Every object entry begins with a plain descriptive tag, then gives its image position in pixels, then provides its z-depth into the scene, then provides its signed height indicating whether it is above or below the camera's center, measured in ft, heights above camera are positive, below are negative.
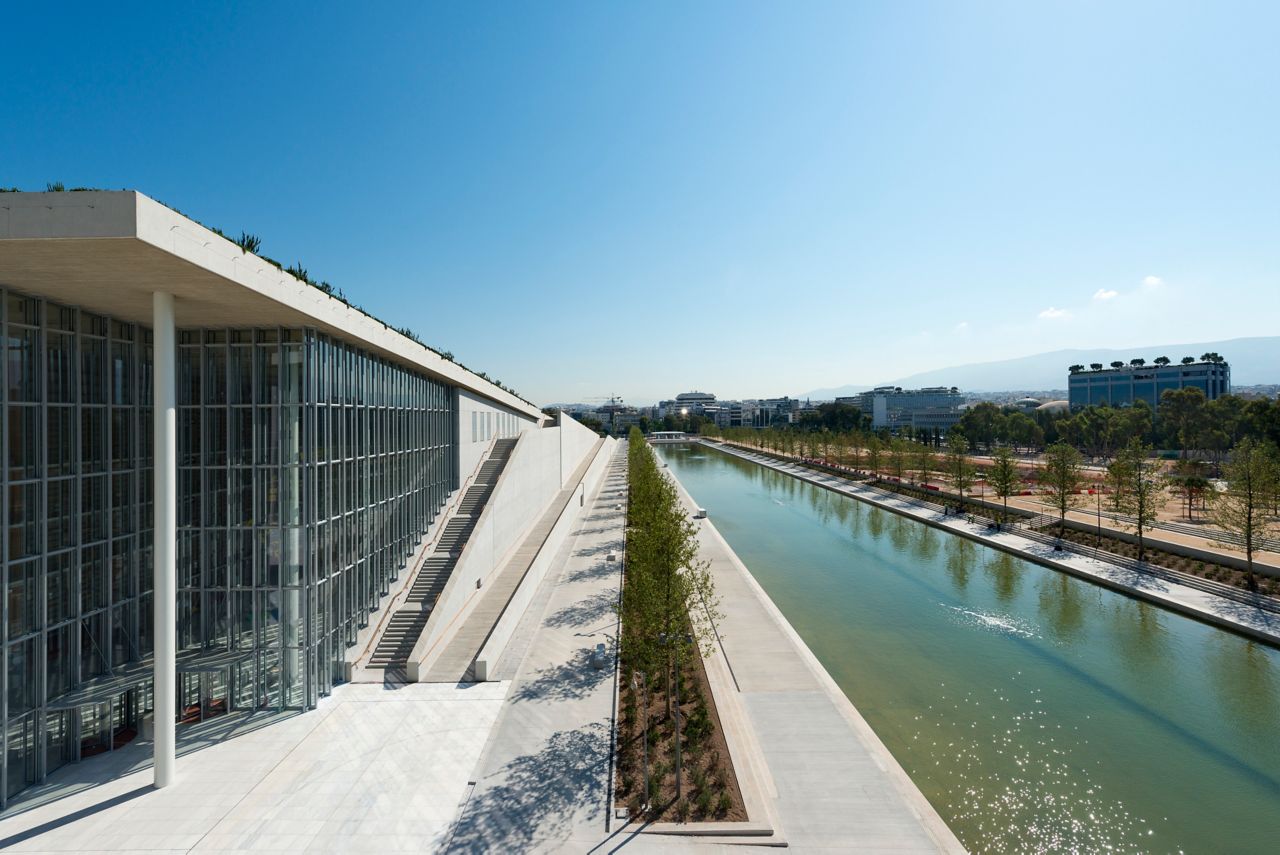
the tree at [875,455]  208.54 -12.12
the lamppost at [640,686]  48.69 -24.46
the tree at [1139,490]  96.53 -12.77
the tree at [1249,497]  82.48 -12.20
